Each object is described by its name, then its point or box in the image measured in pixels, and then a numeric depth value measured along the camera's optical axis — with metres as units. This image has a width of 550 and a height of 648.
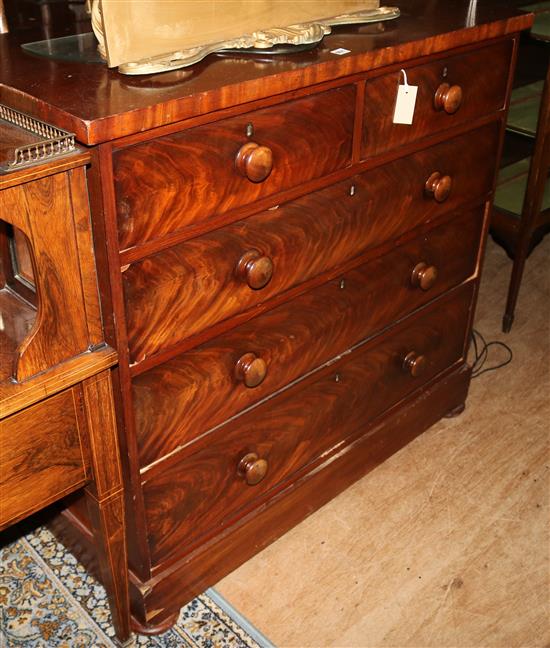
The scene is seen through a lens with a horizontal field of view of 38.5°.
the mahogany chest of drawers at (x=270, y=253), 1.18
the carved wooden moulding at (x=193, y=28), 1.17
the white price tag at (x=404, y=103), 1.50
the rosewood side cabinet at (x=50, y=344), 1.06
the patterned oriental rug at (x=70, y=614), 1.58
